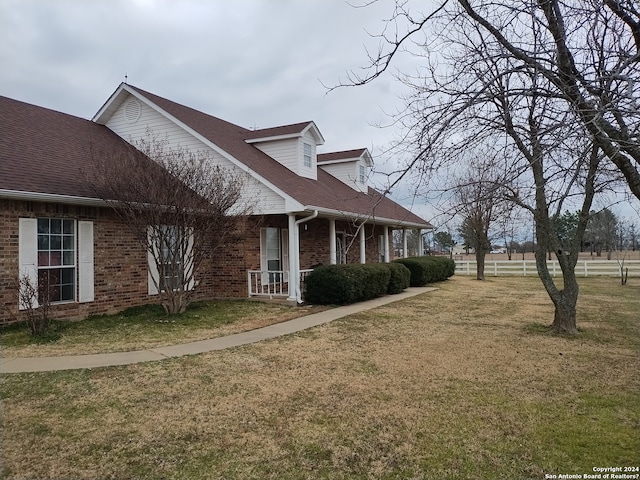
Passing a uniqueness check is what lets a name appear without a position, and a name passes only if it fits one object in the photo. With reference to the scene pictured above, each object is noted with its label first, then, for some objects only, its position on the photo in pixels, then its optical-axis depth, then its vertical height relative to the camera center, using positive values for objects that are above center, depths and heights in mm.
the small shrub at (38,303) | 8508 -715
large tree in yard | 4031 +1501
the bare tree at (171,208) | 9891 +1177
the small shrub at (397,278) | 16281 -804
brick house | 9555 +1313
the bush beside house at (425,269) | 19453 -626
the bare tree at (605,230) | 39812 +1699
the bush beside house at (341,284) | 12992 -753
